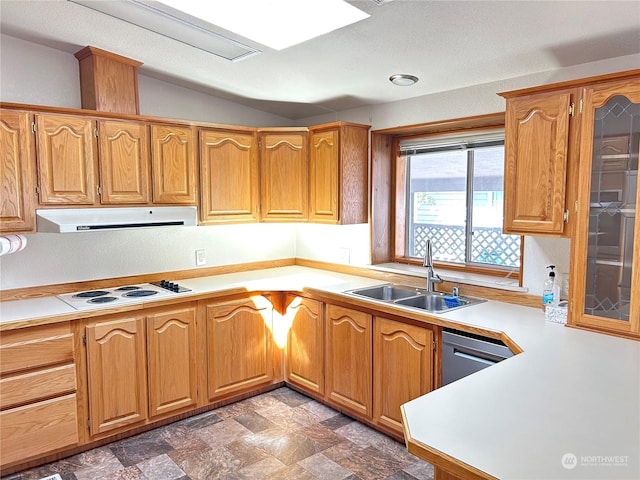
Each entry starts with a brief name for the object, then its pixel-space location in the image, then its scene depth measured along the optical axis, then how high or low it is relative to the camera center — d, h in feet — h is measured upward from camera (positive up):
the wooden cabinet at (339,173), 11.41 +0.89
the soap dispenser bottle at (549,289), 8.12 -1.49
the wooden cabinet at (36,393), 7.97 -3.36
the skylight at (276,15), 6.97 +3.12
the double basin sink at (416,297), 9.55 -2.00
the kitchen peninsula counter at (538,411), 3.80 -2.08
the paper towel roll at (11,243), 8.26 -0.66
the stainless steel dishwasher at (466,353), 7.43 -2.46
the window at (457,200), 10.18 +0.19
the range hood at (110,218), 8.74 -0.21
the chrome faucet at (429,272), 10.10 -1.45
